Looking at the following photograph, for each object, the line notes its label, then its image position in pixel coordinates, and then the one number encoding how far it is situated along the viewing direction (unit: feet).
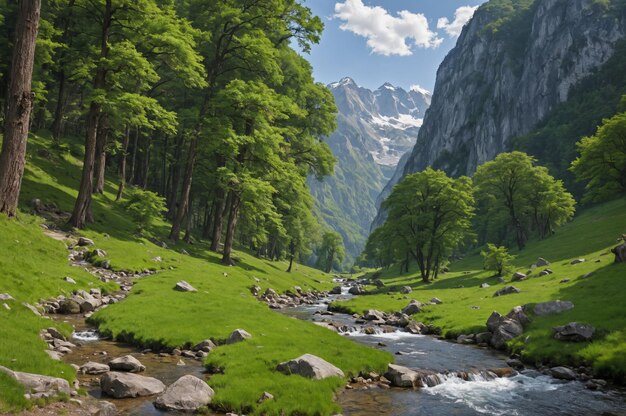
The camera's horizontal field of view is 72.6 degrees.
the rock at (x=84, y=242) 110.00
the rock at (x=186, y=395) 41.42
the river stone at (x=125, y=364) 50.55
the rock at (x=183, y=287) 97.99
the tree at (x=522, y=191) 284.61
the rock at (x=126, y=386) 42.50
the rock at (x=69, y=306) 71.70
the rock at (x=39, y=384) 35.04
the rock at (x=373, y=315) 123.29
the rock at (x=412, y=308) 130.93
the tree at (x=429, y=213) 217.97
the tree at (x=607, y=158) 234.58
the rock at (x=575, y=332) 75.00
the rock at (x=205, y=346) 62.62
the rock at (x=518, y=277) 166.04
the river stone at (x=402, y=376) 57.36
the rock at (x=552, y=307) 94.12
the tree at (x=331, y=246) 569.23
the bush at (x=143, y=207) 142.00
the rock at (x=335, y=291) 226.75
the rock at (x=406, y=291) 182.99
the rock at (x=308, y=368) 51.65
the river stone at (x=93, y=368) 47.44
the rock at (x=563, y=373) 64.39
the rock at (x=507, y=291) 132.98
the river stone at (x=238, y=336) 64.80
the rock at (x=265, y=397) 43.83
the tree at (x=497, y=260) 196.13
